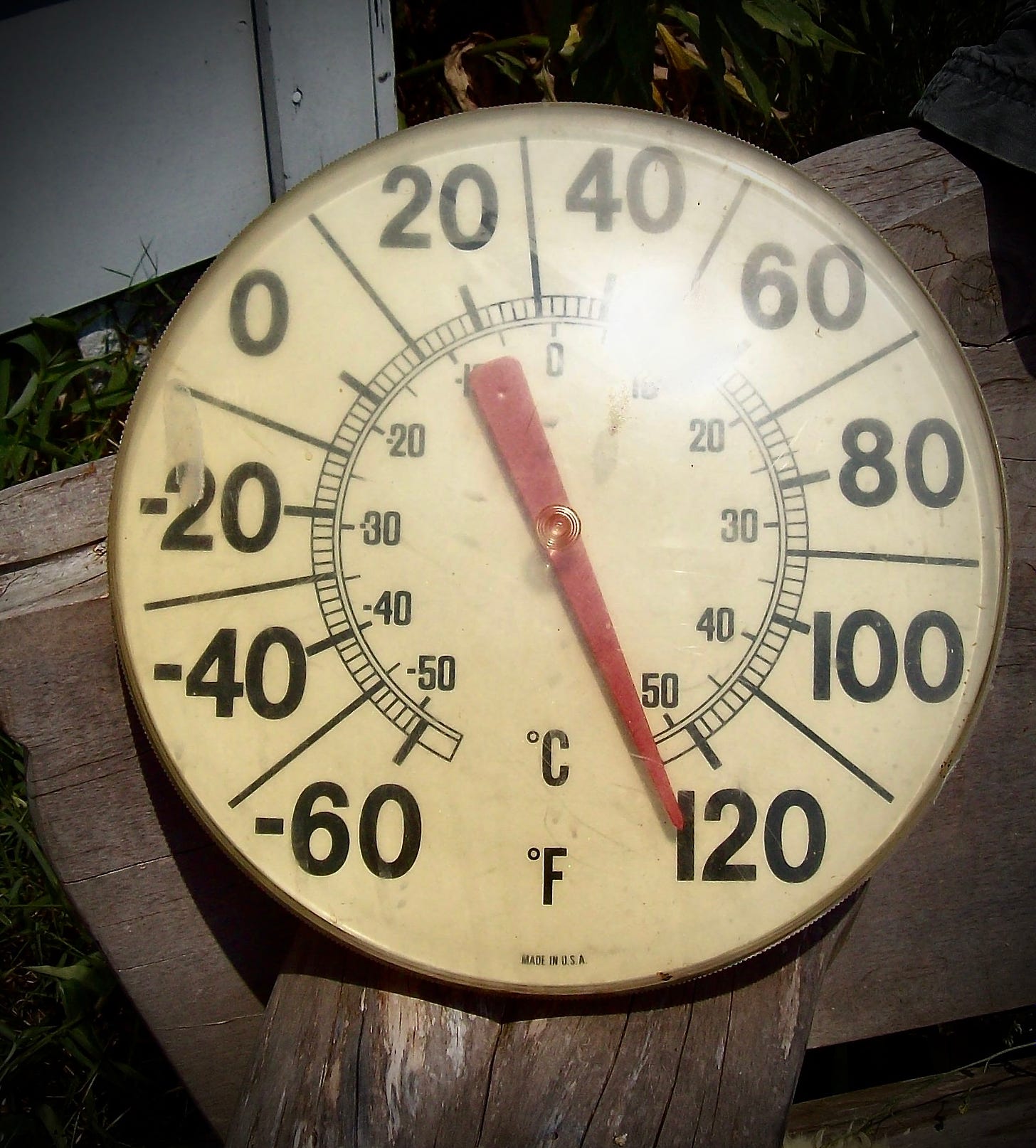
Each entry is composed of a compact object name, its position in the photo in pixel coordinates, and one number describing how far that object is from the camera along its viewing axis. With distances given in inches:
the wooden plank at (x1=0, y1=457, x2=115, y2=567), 22.9
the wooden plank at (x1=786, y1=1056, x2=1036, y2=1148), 24.7
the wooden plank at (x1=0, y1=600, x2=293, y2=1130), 22.2
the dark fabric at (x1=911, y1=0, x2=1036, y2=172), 23.4
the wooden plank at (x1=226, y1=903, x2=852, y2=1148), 20.7
